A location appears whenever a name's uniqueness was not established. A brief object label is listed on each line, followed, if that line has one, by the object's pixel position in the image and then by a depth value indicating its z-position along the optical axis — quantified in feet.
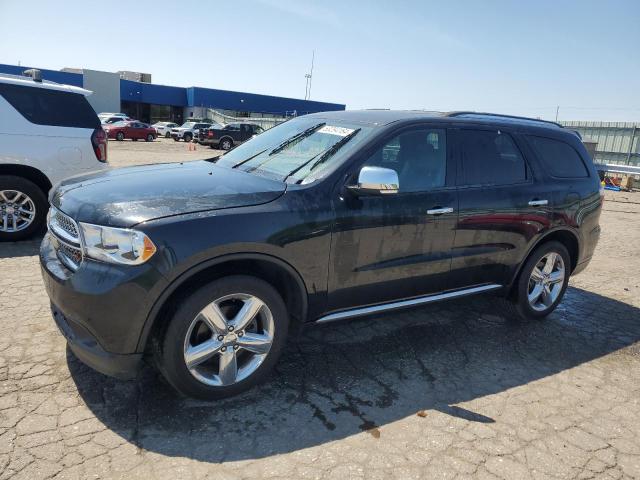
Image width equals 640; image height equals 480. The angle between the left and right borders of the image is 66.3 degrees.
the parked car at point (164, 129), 129.28
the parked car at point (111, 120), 105.40
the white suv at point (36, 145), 18.84
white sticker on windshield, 12.09
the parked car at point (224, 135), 95.04
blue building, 160.15
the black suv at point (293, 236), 8.76
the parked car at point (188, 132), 120.67
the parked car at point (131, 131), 102.35
